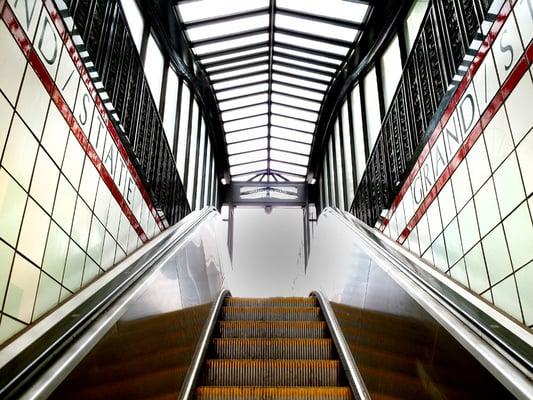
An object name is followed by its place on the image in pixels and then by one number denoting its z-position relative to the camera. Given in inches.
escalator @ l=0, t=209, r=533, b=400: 63.7
